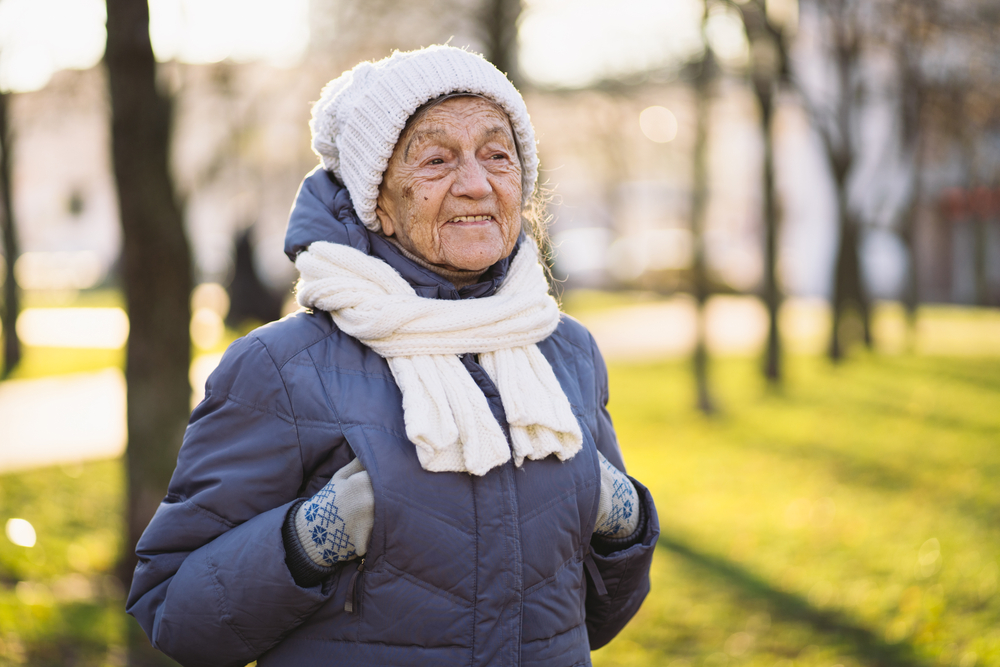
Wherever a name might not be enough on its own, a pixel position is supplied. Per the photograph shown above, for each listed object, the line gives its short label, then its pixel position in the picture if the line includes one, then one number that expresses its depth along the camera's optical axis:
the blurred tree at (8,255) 13.17
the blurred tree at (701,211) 11.14
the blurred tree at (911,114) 12.32
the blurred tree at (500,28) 10.30
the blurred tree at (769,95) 12.41
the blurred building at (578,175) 13.00
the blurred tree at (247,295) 17.92
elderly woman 1.79
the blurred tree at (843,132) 14.96
